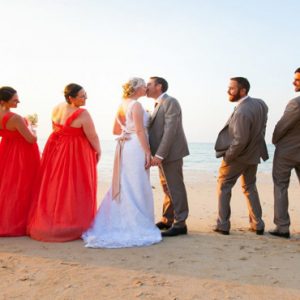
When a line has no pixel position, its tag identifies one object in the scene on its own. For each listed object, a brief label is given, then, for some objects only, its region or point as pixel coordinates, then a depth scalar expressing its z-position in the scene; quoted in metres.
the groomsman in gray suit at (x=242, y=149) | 4.94
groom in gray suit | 4.90
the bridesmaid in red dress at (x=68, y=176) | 4.66
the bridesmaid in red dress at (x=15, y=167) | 4.92
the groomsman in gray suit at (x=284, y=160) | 4.93
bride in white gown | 4.65
